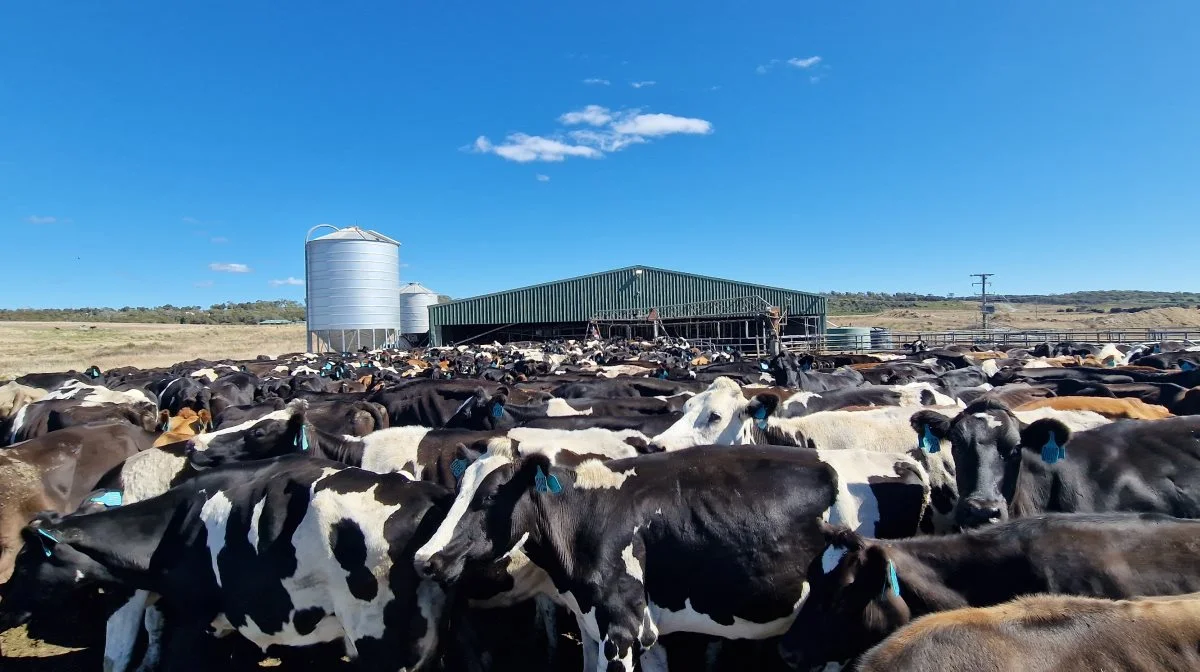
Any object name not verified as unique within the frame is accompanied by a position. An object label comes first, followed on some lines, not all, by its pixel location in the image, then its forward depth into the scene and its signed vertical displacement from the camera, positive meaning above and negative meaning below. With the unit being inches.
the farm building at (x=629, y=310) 1675.7 +21.6
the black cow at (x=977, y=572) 127.9 -50.1
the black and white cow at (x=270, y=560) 161.3 -62.0
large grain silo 1717.5 +69.1
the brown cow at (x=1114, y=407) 284.4 -40.0
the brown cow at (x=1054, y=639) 91.7 -46.3
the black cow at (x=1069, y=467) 193.6 -45.0
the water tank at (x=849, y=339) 1469.7 -52.5
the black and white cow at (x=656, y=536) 159.2 -53.2
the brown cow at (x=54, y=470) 256.8 -62.2
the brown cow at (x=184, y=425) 335.0 -63.5
